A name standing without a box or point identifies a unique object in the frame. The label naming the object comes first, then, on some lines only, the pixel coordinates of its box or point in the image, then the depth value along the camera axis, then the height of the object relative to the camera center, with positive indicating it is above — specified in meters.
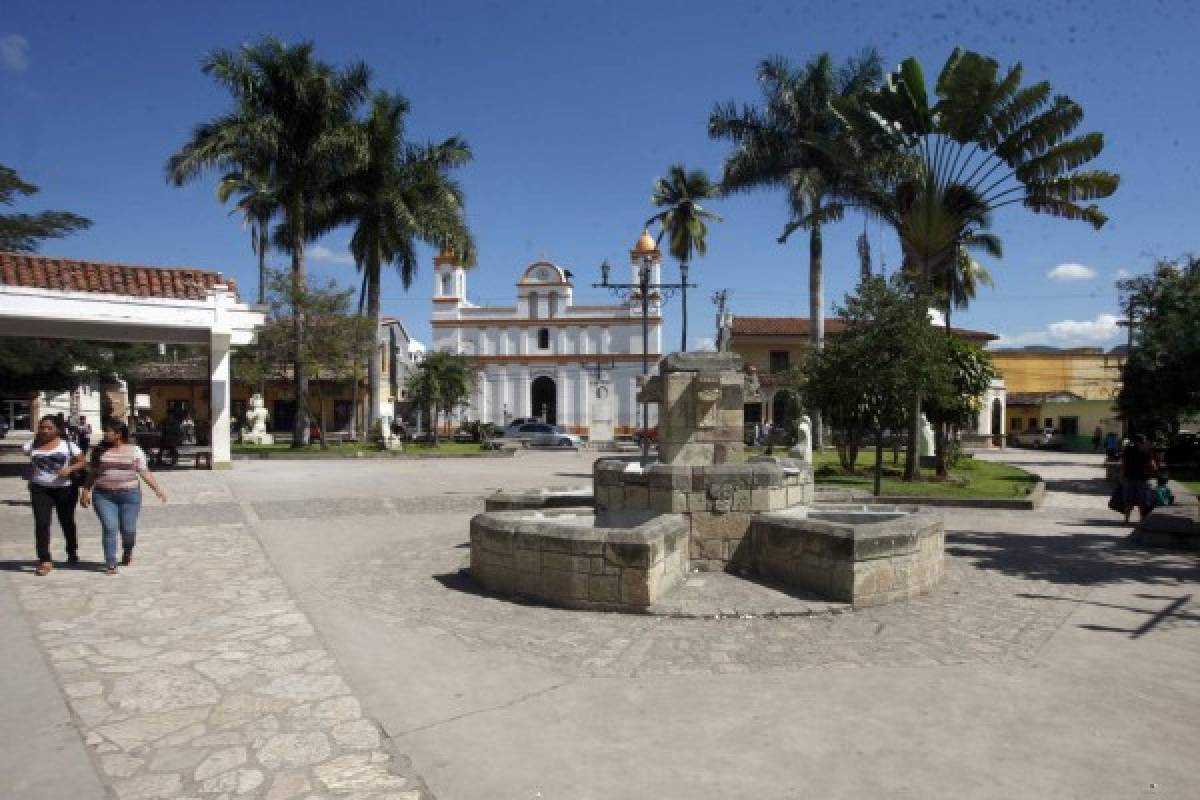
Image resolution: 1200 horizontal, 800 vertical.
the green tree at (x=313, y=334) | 26.81 +2.69
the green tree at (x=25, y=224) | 25.62 +6.40
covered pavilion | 17.08 +2.39
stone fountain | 6.40 -1.08
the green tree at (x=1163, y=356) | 17.34 +1.46
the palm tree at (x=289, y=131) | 25.41 +9.39
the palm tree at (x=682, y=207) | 40.97 +10.93
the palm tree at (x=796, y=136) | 26.48 +9.91
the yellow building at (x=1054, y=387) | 47.75 +2.05
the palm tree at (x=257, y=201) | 26.66 +7.65
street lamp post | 25.39 +4.45
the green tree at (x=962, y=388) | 19.58 +0.70
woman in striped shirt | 7.41 -0.71
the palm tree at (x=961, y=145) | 16.70 +6.02
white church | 51.44 +4.60
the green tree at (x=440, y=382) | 32.25 +1.26
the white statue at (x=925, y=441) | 23.50 -0.78
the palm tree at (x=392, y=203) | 27.98 +7.67
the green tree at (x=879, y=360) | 15.00 +1.08
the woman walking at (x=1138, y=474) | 11.69 -0.88
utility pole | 45.58 +4.76
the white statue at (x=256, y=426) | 32.66 -0.62
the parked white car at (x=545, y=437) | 36.16 -1.12
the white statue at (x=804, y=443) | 17.67 -0.67
